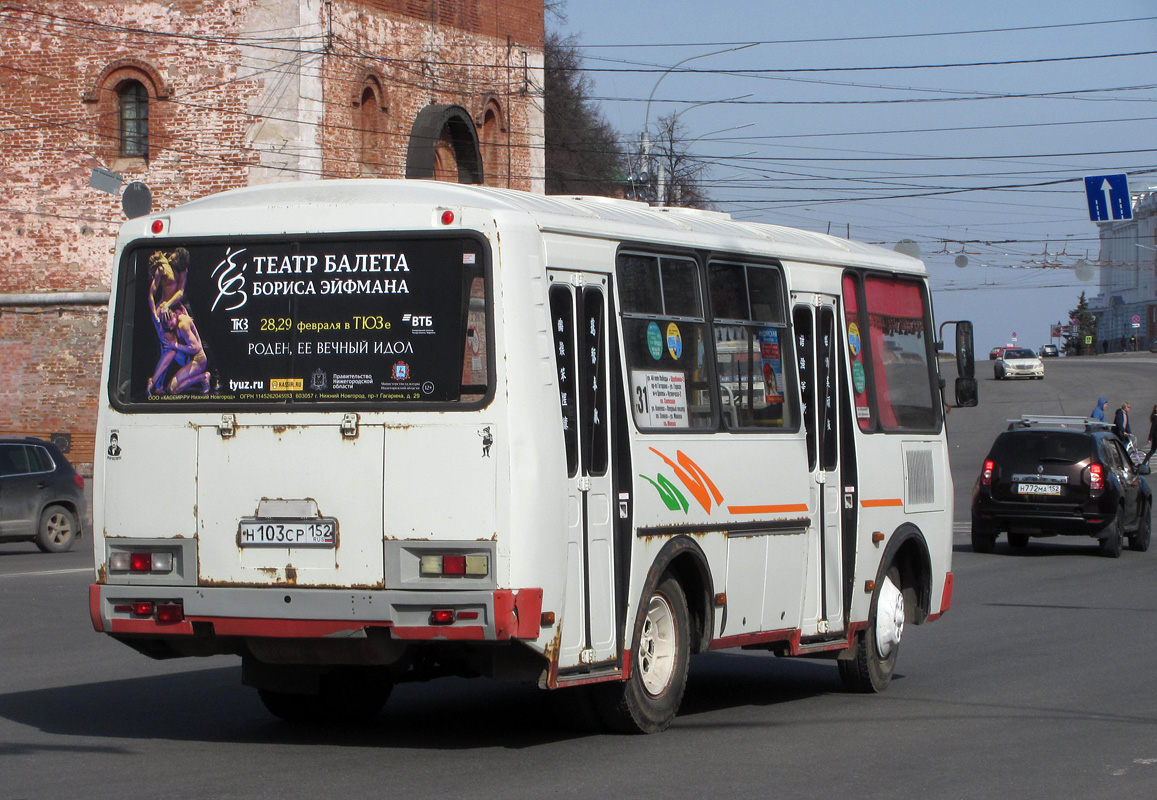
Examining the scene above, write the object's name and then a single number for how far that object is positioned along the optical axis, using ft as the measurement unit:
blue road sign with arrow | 136.36
